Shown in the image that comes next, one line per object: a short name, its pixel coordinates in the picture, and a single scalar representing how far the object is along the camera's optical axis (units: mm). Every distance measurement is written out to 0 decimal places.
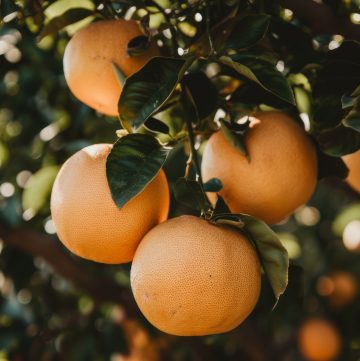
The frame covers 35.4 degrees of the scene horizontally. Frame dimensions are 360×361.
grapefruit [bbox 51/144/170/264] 1028
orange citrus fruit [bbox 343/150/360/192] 1424
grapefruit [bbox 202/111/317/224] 1159
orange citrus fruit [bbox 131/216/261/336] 944
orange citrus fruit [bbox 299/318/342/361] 3074
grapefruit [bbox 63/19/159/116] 1211
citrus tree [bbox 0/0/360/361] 980
